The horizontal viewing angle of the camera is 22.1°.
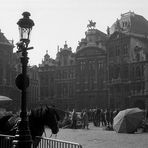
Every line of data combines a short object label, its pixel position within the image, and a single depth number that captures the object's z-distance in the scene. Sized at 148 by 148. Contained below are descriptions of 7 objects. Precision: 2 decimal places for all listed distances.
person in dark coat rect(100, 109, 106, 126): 32.45
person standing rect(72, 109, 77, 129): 29.07
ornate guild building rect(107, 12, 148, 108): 52.16
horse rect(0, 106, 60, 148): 9.31
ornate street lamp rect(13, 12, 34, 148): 7.89
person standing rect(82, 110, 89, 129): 29.47
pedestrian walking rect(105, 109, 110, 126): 30.58
